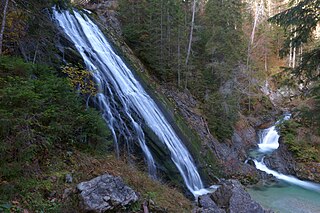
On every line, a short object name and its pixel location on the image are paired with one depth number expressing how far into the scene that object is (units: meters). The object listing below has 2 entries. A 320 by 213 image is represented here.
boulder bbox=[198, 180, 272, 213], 6.14
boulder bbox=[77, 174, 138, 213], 4.08
